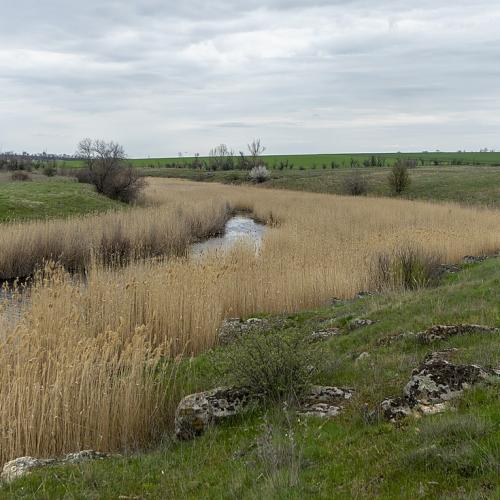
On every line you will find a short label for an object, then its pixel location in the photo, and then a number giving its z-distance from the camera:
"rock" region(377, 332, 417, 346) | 6.10
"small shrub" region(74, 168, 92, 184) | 34.70
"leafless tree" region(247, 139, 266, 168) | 88.58
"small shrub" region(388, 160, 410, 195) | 39.56
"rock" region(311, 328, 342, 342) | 7.32
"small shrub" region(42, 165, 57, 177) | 51.89
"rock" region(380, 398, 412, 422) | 3.90
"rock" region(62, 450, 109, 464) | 4.12
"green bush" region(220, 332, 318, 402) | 4.88
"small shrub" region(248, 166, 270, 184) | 63.78
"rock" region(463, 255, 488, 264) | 13.35
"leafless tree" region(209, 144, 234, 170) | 90.38
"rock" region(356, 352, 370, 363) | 5.71
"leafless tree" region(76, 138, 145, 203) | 31.92
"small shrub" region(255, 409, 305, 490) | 3.10
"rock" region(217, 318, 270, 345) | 7.86
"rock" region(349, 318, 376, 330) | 7.33
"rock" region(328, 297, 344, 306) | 10.09
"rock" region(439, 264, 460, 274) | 11.88
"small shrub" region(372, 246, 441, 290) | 10.51
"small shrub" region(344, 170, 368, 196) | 42.44
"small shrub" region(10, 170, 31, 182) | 40.73
